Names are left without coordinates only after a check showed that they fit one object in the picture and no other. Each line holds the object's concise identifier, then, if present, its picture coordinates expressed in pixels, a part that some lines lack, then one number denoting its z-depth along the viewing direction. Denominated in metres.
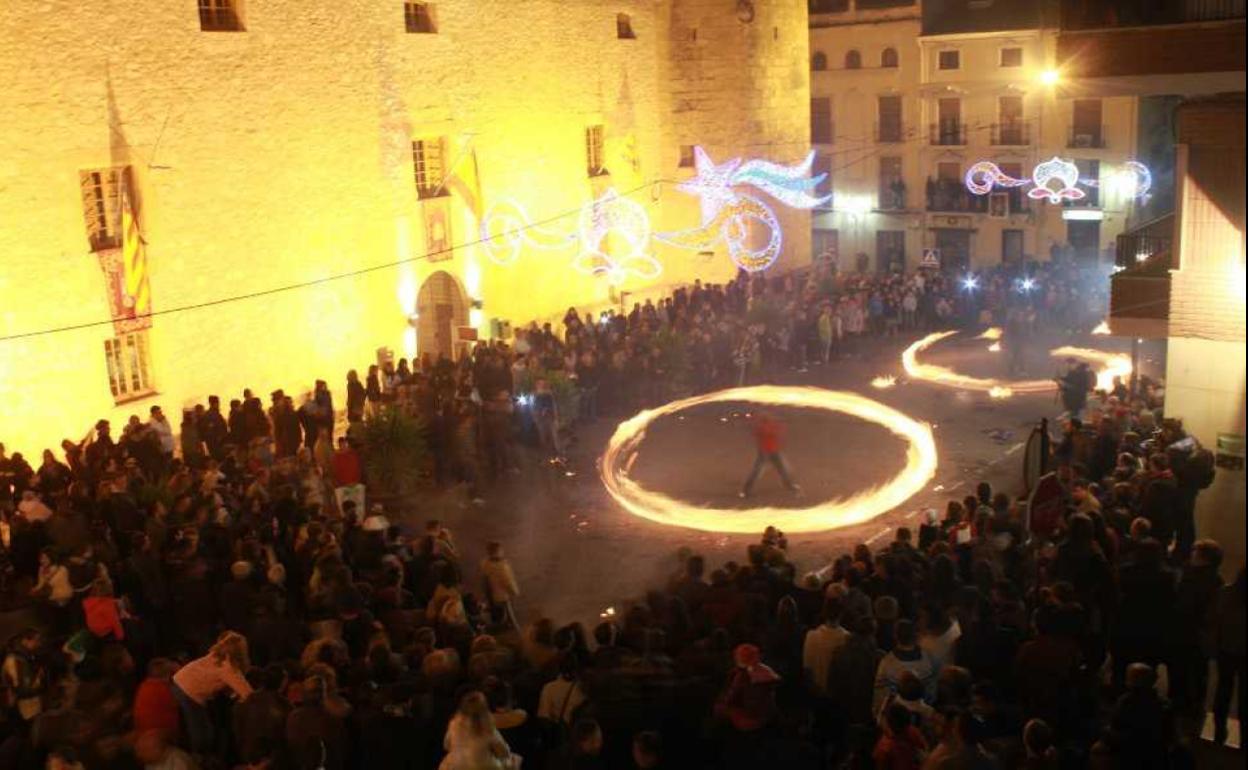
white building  39.56
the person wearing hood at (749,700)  8.02
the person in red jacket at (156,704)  8.82
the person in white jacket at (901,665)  8.59
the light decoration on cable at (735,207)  33.31
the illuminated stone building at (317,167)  19.11
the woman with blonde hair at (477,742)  7.46
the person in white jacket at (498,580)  12.28
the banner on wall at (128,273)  19.84
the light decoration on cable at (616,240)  31.42
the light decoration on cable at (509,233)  27.92
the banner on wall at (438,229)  26.25
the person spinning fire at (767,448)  18.08
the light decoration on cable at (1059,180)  29.33
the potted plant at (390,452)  18.75
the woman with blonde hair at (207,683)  9.07
